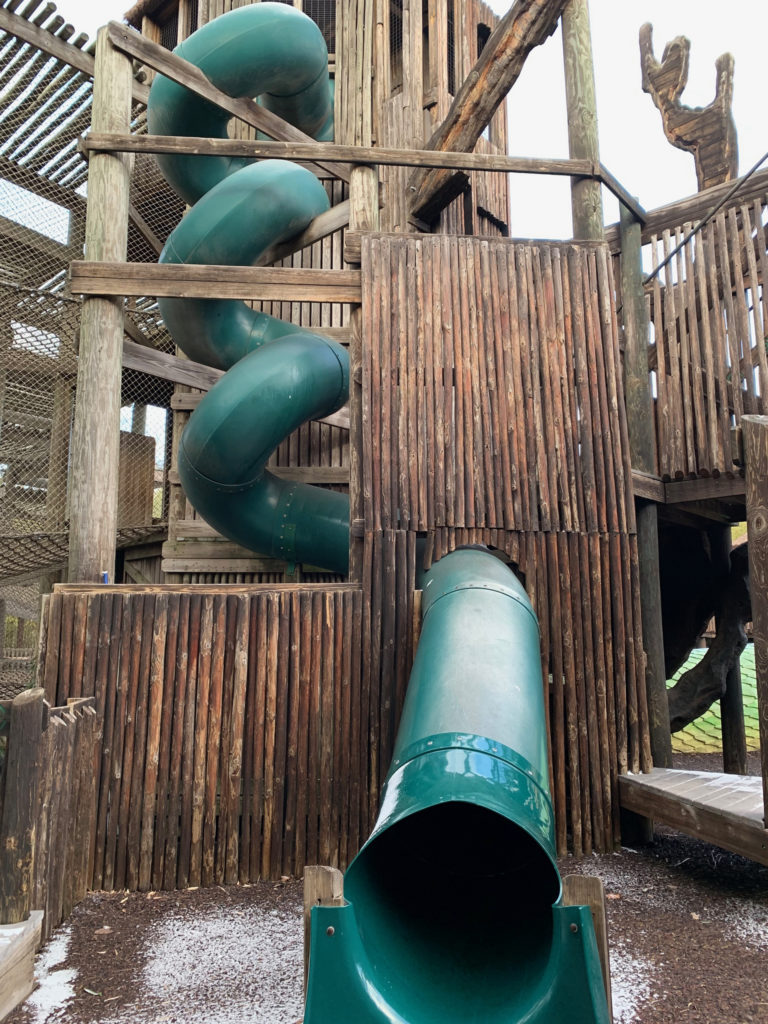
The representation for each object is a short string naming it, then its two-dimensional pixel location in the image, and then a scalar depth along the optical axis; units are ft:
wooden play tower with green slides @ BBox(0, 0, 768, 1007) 14.65
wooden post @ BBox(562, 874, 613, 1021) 6.93
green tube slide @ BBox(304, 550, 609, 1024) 6.88
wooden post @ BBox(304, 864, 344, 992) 7.48
